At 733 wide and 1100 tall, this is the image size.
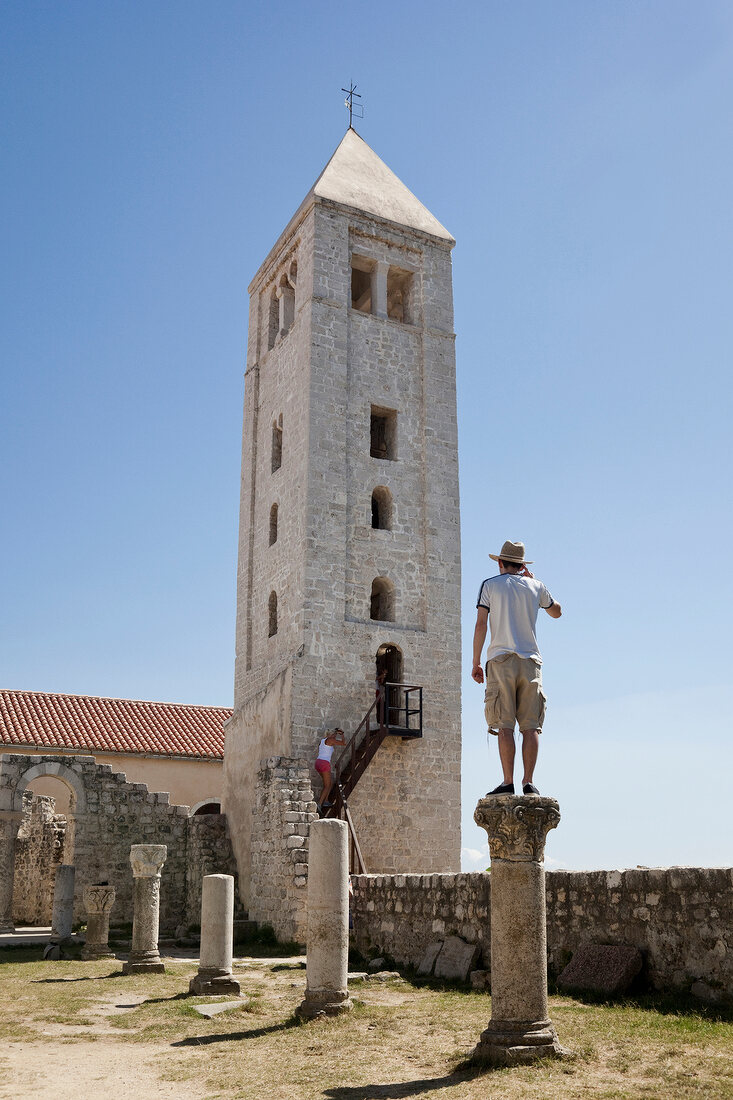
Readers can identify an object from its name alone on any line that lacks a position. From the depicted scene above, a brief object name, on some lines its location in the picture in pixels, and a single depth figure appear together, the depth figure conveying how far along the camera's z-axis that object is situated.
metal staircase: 20.73
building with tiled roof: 29.05
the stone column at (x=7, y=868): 18.81
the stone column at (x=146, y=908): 13.13
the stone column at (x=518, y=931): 6.52
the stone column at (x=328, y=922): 9.05
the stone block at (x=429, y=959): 11.74
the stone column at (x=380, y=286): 26.12
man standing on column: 7.26
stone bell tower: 22.31
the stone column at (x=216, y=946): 10.78
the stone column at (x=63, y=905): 17.41
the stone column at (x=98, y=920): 15.00
